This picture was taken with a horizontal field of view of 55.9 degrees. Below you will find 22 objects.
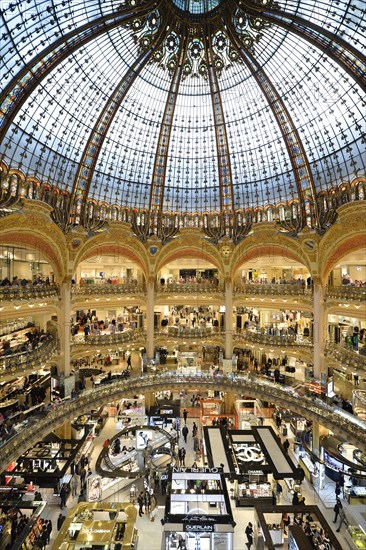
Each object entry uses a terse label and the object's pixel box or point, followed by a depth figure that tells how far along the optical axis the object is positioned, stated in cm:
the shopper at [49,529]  2145
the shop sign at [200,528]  1858
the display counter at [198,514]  1875
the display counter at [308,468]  2831
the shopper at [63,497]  2477
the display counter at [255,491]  2462
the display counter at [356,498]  2467
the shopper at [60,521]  2252
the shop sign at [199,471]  2339
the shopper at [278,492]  2603
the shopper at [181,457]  2991
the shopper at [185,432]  3475
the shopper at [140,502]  2462
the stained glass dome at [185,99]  2586
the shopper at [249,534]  2066
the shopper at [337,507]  2356
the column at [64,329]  3409
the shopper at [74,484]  2686
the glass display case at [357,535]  1986
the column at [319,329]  3412
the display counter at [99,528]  1842
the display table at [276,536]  2103
